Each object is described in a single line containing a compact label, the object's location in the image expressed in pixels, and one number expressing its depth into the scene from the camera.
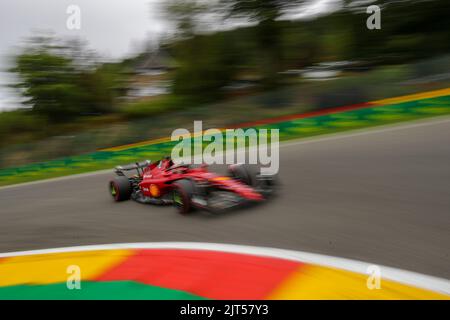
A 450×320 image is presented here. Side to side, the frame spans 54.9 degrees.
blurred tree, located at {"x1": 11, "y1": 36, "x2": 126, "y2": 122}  24.91
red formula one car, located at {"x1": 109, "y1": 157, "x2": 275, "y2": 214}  5.61
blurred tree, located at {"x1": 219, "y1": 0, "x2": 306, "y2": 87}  19.64
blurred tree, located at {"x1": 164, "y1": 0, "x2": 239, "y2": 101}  20.84
